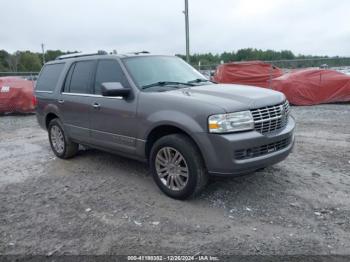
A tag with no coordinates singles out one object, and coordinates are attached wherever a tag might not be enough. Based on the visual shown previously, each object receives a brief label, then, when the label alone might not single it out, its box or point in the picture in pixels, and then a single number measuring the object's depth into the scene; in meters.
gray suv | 4.02
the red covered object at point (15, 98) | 13.54
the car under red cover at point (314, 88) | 13.51
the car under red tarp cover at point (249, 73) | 16.20
